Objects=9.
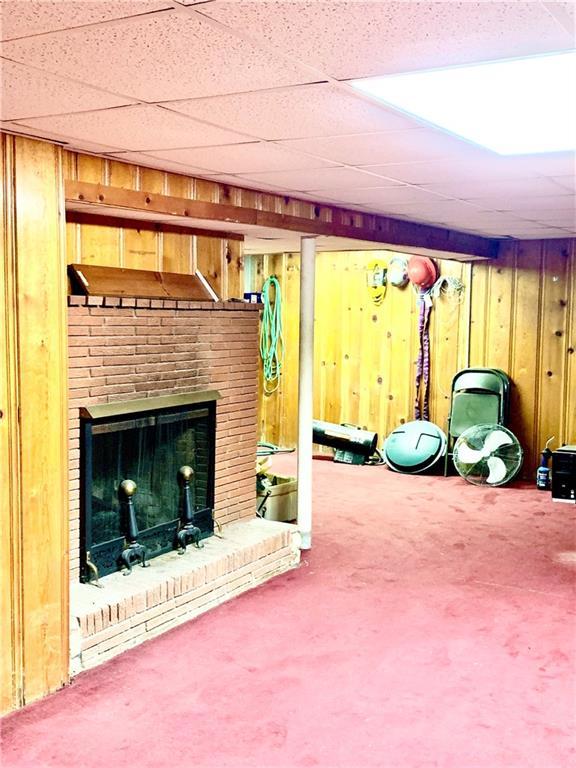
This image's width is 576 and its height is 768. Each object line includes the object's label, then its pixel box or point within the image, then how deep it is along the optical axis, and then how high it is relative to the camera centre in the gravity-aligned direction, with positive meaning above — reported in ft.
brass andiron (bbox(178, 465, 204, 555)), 14.56 -3.60
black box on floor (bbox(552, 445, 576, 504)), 21.63 -4.29
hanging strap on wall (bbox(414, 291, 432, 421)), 26.37 -1.49
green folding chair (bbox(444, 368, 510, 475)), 24.09 -2.55
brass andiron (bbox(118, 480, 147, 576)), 13.34 -3.47
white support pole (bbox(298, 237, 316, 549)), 16.87 -1.60
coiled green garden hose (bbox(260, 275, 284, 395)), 29.09 -0.83
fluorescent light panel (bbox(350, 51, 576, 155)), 7.10 +2.19
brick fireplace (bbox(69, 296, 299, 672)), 12.28 -2.31
